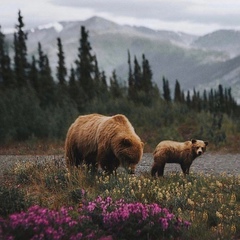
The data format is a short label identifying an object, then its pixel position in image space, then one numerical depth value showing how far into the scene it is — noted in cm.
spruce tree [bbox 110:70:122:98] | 4551
